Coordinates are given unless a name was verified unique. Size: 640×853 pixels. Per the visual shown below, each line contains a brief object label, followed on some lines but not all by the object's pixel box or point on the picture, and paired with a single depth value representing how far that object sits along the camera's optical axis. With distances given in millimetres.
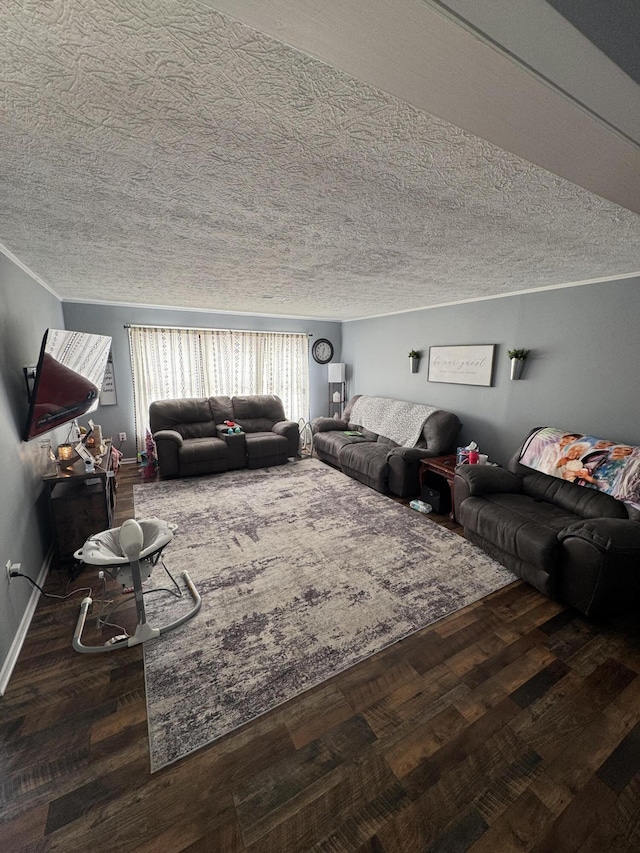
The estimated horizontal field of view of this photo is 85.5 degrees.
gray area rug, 1683
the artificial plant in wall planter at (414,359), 4793
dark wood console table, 2646
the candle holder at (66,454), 2906
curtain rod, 4893
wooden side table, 3494
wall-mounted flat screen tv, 2275
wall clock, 6312
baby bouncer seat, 1843
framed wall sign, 3907
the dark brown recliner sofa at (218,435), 4578
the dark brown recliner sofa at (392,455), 4004
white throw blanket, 4477
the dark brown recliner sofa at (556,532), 2055
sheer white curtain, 5109
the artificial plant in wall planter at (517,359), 3479
